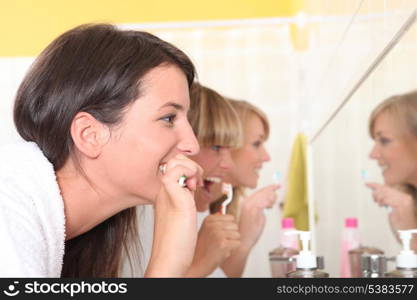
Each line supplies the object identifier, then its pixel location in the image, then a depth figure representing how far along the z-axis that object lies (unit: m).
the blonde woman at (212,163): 1.35
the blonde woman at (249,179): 1.87
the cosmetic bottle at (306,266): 0.79
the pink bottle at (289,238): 1.50
